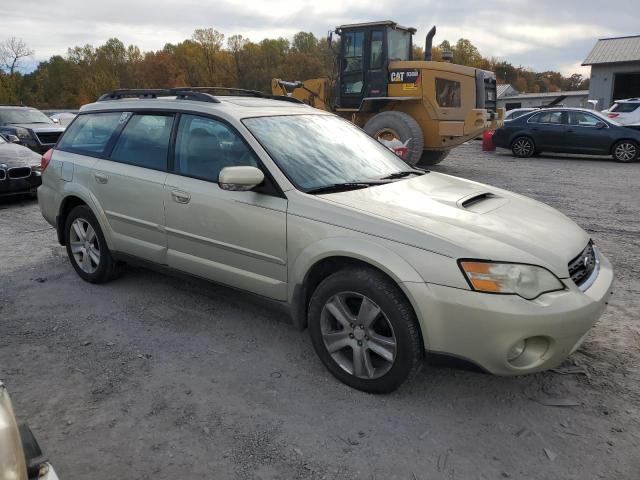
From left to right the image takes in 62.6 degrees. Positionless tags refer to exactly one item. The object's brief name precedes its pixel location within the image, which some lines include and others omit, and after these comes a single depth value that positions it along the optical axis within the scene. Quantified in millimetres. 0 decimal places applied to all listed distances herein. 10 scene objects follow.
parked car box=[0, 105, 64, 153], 12664
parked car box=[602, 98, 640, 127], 16625
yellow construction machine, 11484
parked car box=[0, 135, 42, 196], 8305
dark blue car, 14734
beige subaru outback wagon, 2684
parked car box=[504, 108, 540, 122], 22108
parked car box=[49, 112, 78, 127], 19991
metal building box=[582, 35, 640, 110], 34688
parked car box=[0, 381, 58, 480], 1474
